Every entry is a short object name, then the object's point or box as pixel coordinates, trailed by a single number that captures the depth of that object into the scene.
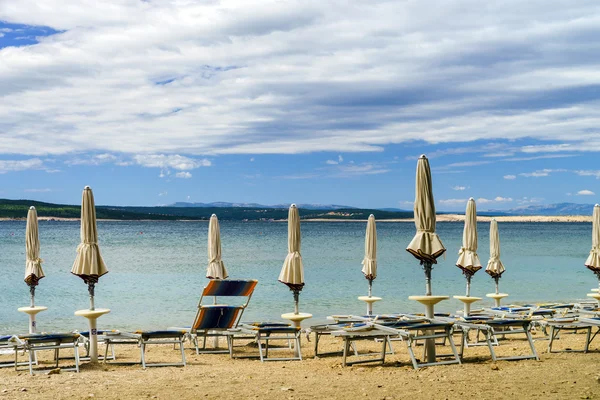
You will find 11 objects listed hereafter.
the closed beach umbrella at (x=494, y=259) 13.86
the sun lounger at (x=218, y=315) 9.91
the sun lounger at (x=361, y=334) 7.91
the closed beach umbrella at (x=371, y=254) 12.59
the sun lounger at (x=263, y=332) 9.09
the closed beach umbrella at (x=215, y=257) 11.39
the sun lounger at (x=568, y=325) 8.47
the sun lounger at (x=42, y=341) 8.07
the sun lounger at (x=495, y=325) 8.07
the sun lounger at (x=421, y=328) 7.59
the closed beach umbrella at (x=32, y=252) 10.60
